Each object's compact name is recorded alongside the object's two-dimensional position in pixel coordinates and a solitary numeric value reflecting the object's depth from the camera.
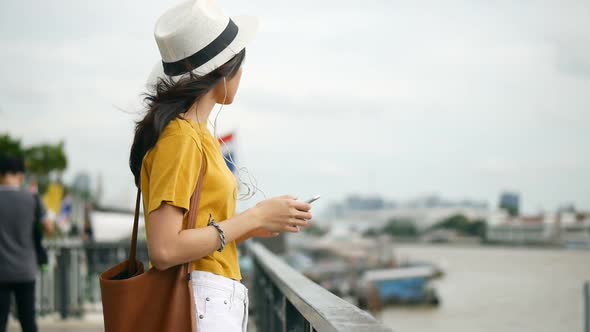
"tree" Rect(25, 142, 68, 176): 47.21
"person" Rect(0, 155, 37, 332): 5.04
